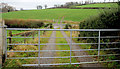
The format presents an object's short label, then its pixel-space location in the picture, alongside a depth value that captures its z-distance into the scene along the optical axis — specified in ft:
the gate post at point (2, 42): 11.76
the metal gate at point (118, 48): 12.97
